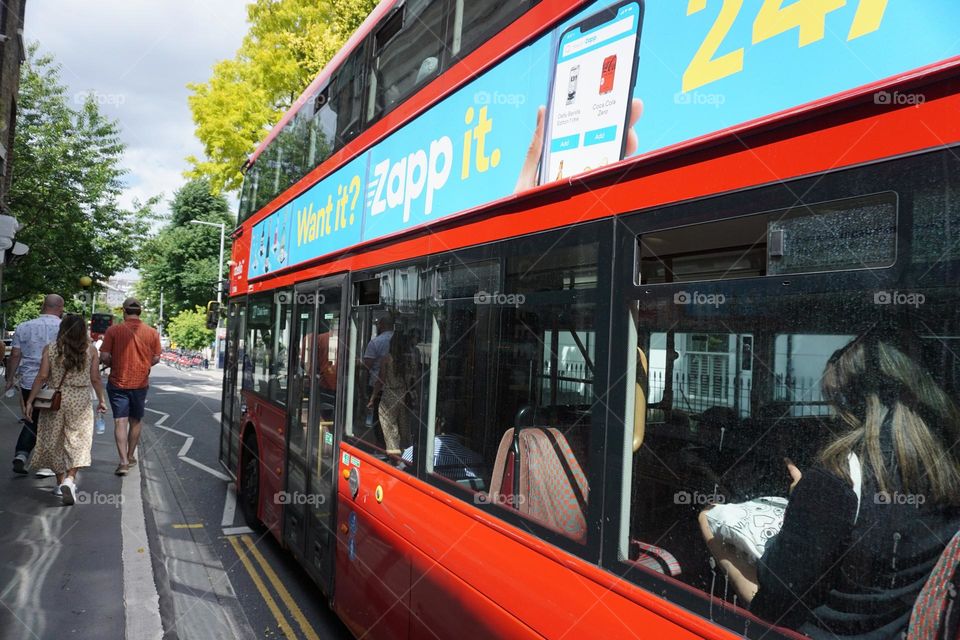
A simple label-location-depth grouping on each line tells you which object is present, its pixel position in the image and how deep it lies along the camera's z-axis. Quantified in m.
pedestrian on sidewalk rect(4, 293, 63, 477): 7.53
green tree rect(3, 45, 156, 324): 17.14
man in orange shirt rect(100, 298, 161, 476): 7.66
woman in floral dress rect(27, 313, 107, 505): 6.20
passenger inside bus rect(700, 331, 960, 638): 1.38
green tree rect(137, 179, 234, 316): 44.72
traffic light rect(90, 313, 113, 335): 22.36
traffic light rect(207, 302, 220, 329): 9.56
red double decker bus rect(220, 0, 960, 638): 1.44
